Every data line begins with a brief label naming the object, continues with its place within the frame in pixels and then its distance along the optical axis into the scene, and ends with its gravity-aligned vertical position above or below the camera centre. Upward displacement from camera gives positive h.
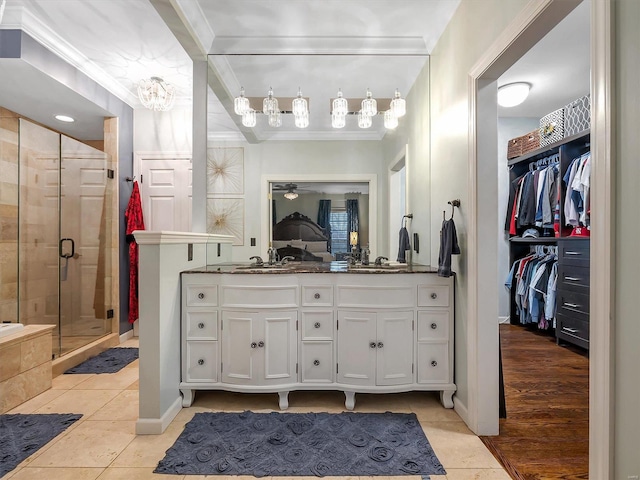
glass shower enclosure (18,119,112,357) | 3.12 +0.07
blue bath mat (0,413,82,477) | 1.74 -1.12
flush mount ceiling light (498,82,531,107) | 3.45 +1.55
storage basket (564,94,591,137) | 3.31 +1.28
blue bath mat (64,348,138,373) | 2.94 -1.13
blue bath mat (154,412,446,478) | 1.64 -1.11
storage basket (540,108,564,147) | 3.61 +1.26
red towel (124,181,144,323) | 3.84 -0.05
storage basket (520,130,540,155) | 3.96 +1.22
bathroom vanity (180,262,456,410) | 2.23 -0.61
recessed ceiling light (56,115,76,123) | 3.64 +1.36
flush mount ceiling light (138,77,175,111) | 3.28 +1.47
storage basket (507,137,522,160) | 4.25 +1.22
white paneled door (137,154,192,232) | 4.00 +0.60
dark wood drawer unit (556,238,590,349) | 3.22 -0.51
